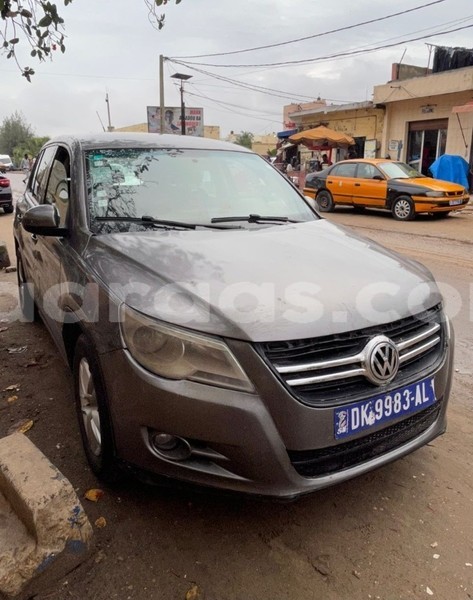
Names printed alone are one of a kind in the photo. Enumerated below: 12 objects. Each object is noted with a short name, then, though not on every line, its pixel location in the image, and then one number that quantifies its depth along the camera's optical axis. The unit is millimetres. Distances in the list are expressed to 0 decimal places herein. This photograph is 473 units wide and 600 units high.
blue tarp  16719
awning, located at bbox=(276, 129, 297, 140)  26906
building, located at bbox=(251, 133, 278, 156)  59531
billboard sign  33969
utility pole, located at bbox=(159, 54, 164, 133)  25547
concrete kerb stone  1904
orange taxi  12336
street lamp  27656
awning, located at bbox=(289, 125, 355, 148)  20578
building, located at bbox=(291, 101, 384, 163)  21875
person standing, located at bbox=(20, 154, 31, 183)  27450
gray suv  1904
